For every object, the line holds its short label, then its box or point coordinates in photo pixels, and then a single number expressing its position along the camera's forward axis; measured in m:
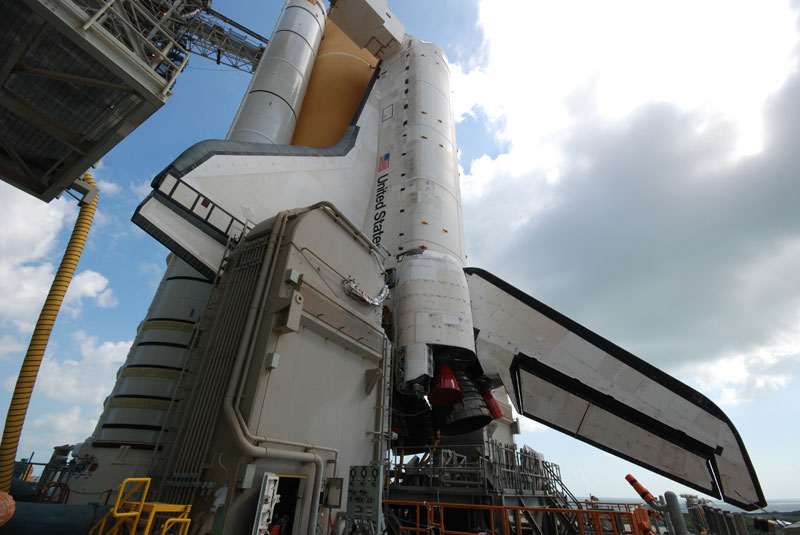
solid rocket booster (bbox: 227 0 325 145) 11.96
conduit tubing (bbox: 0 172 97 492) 5.79
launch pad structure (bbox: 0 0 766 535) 4.77
